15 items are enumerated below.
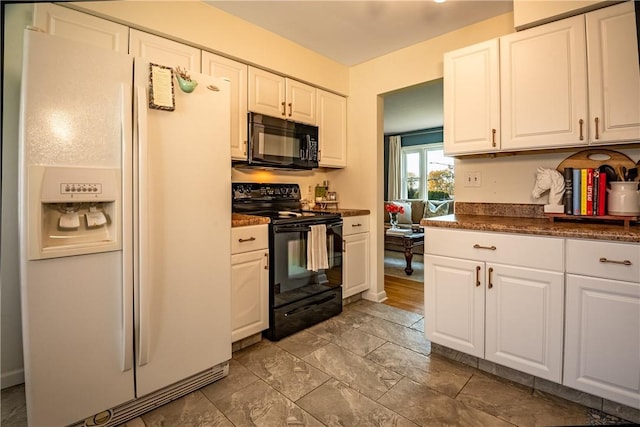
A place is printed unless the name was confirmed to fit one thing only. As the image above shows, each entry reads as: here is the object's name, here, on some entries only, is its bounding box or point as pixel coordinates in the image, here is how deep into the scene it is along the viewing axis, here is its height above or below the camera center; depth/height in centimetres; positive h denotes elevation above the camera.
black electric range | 229 -38
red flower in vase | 469 +5
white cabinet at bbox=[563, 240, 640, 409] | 141 -51
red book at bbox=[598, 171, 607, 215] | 176 +11
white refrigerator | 124 -8
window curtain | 682 +95
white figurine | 192 +16
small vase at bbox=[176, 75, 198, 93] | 158 +65
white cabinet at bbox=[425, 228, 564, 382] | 161 -48
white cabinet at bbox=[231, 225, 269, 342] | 207 -47
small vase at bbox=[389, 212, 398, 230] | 488 -13
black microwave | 251 +60
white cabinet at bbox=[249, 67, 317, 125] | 255 +102
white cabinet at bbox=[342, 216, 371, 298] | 290 -41
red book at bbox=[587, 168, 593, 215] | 179 +12
